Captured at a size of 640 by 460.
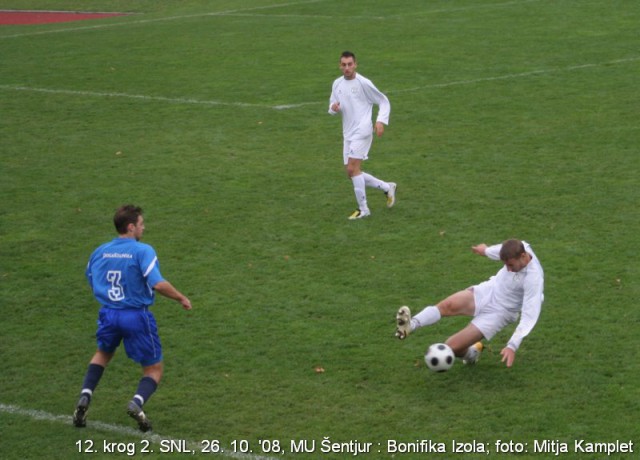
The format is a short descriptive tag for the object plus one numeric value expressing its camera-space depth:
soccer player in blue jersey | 18.41
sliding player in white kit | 19.73
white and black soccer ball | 19.97
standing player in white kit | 30.20
